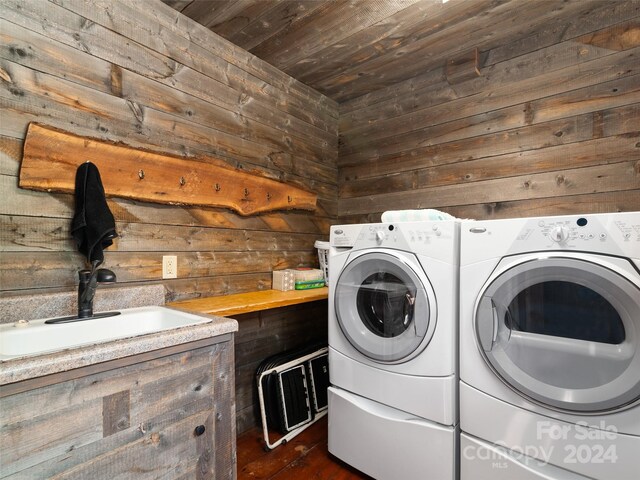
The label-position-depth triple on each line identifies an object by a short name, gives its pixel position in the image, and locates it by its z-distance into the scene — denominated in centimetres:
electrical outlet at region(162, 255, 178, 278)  166
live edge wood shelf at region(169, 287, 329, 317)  156
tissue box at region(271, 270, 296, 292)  212
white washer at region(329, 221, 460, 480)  141
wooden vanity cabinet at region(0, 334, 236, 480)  84
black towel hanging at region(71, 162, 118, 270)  132
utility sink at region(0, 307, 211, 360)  109
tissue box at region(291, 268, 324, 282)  215
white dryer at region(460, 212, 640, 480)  106
